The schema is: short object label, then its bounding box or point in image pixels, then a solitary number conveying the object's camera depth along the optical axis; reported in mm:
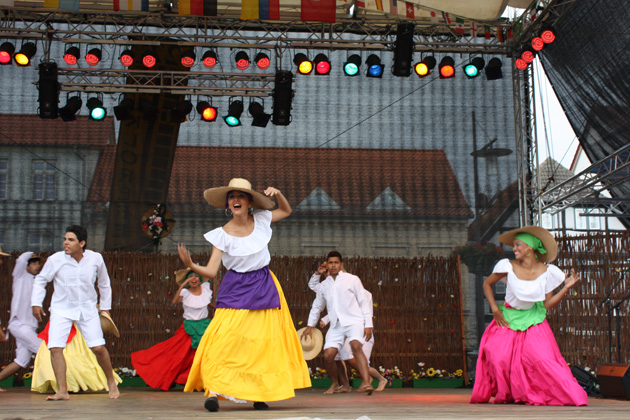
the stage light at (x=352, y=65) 10008
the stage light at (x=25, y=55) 9500
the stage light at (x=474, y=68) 10094
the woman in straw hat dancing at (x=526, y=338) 5965
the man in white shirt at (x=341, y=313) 7766
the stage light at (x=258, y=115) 10008
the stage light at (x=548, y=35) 9234
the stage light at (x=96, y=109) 9867
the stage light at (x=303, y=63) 9812
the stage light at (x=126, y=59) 9492
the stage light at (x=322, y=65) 9859
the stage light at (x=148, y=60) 9734
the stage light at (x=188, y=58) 9578
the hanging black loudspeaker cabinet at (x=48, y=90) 9391
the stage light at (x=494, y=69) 9938
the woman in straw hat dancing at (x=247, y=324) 5156
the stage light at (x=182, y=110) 9992
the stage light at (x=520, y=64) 9742
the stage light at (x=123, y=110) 9852
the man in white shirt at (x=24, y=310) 8367
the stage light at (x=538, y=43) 9312
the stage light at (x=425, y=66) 9945
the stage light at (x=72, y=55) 9391
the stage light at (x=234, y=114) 9984
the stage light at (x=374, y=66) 10062
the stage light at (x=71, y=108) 9673
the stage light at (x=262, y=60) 9766
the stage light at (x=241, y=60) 9734
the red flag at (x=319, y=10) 9070
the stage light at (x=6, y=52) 9484
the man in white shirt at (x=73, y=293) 6375
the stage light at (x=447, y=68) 9977
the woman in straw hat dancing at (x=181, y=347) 8312
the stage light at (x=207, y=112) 10000
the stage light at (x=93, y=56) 9516
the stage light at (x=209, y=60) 9586
